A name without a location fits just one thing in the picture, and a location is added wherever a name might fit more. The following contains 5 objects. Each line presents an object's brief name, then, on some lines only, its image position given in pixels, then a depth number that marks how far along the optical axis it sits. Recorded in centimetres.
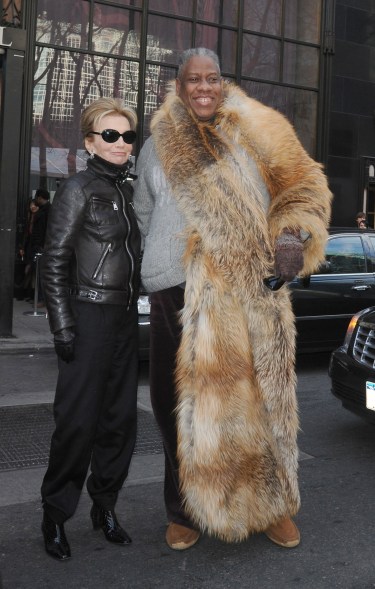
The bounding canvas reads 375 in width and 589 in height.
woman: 325
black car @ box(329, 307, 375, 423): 491
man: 323
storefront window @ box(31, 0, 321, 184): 1325
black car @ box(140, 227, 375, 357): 805
